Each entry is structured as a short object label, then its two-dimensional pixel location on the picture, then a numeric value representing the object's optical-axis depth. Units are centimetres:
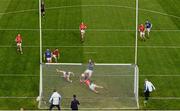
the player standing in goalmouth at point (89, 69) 2988
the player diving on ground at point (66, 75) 2972
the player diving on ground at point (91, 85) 2972
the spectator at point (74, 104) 2677
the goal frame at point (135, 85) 2931
